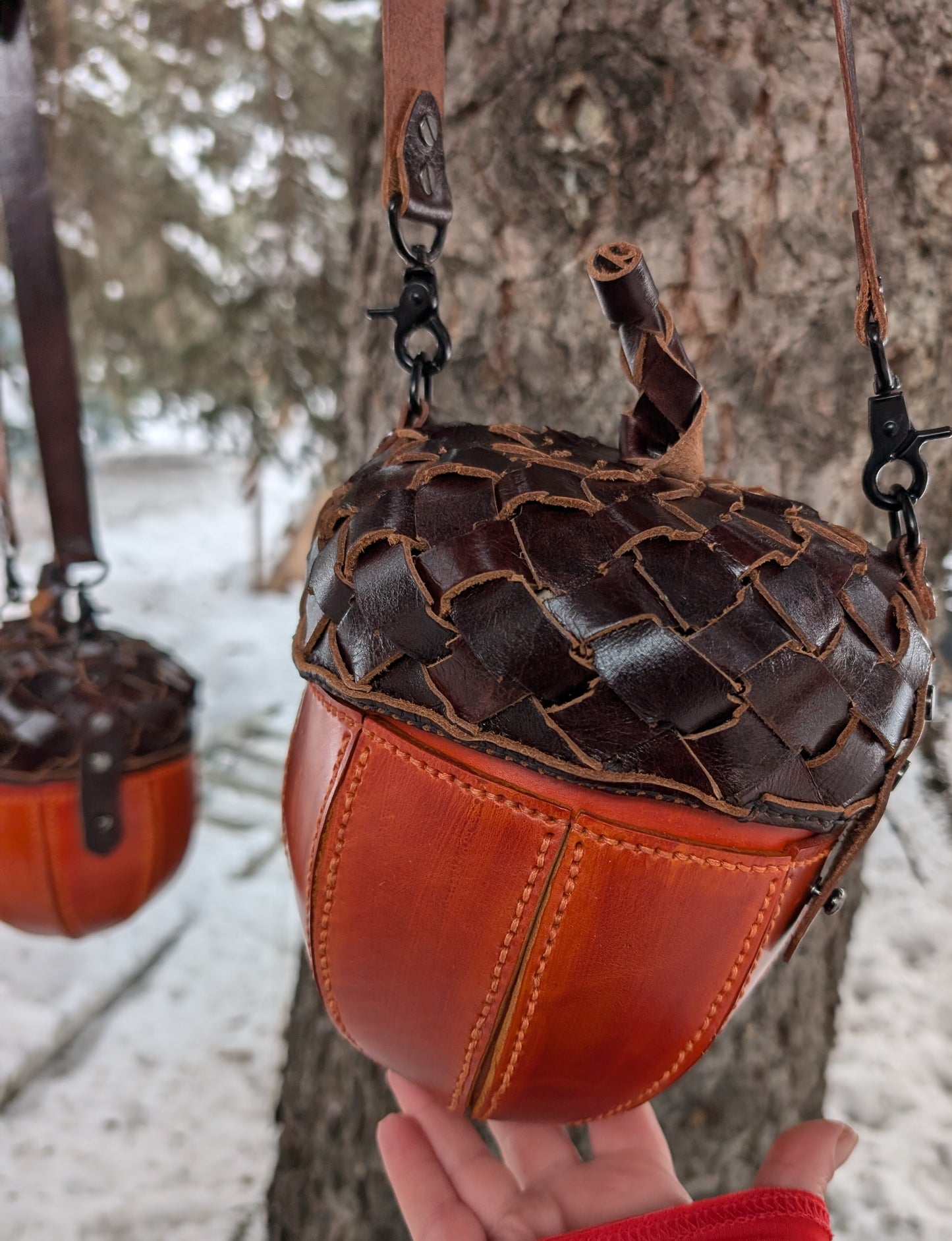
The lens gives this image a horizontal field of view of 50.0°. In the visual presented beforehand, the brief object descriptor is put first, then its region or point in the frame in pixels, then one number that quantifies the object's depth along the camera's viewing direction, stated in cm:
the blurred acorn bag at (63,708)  51
